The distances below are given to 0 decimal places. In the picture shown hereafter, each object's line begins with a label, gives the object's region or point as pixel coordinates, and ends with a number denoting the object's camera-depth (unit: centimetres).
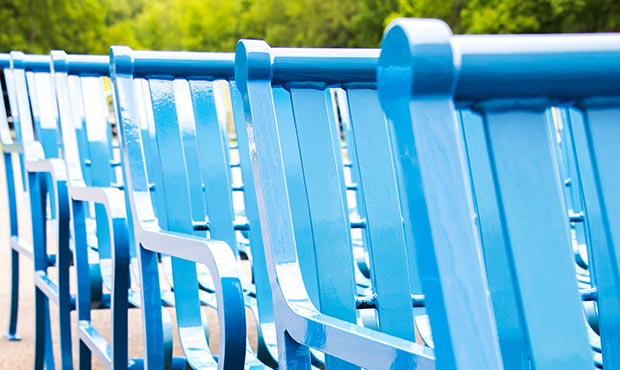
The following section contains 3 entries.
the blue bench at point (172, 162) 209
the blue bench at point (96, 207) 224
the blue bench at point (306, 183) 169
